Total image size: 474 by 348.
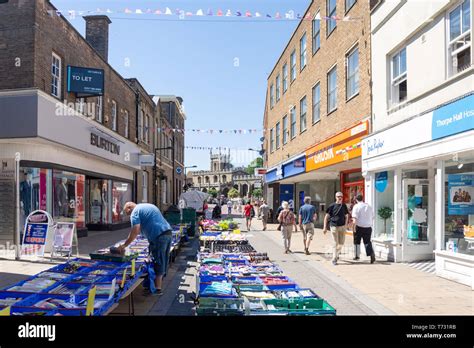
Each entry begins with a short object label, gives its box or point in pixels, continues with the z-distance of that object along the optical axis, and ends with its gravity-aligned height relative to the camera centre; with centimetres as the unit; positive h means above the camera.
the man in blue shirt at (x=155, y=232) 663 -80
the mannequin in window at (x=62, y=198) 1426 -50
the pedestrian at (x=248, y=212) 2173 -150
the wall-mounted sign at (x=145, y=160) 2406 +153
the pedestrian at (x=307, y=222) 1215 -113
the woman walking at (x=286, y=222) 1236 -116
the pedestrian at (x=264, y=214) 2176 -161
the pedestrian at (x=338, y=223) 1020 -98
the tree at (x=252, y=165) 11246 +612
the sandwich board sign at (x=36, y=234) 1046 -134
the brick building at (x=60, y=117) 1191 +235
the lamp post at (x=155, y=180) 2907 +37
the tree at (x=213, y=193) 10974 -221
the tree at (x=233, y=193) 10938 -221
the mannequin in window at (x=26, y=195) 1237 -34
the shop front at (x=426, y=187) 768 -3
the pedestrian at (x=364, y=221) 1018 -92
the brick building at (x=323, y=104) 1312 +360
